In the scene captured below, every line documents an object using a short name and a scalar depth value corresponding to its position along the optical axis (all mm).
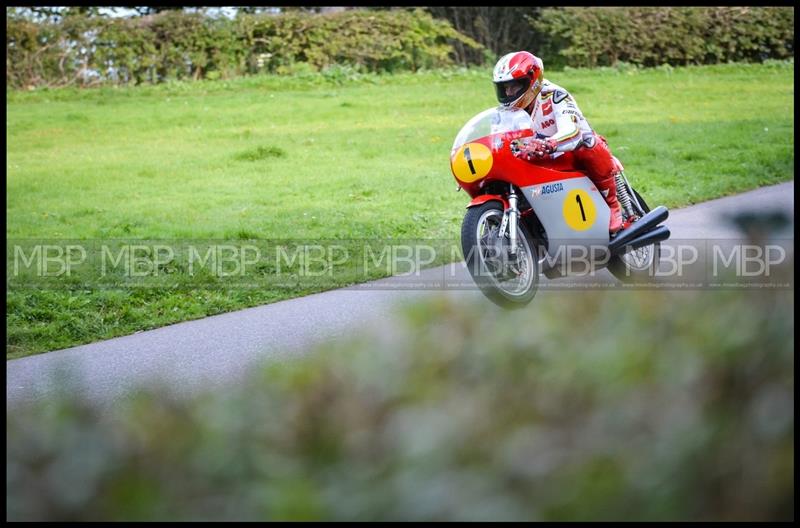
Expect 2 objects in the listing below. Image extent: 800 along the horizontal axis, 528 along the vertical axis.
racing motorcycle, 12180
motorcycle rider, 12531
